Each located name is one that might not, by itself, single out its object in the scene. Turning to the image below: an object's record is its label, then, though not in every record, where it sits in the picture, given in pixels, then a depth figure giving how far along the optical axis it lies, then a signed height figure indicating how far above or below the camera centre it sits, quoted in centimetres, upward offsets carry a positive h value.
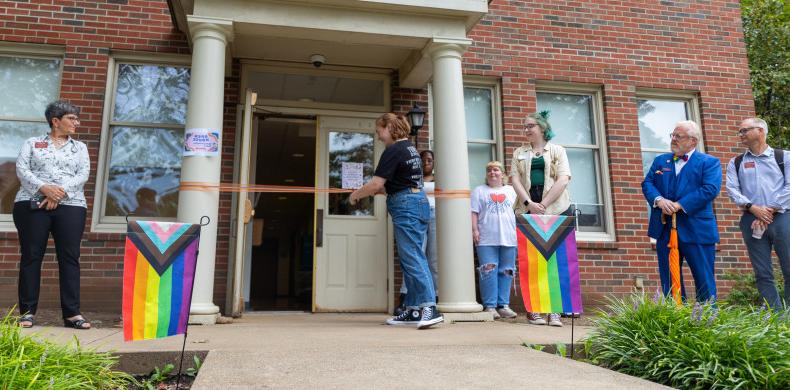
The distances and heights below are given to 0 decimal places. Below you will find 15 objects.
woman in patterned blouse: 418 +51
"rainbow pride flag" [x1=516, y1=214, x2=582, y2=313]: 349 +4
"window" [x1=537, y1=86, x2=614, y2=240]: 678 +154
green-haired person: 506 +90
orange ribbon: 497 +74
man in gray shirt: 433 +55
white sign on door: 648 +112
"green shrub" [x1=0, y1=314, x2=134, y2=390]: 223 -40
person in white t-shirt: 533 +30
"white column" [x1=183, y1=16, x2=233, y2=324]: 444 +124
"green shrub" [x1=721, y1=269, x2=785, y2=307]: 640 -24
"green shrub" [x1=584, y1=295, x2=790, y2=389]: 260 -39
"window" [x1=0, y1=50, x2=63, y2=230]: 583 +190
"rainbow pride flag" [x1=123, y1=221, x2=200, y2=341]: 276 -3
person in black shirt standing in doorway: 432 +52
